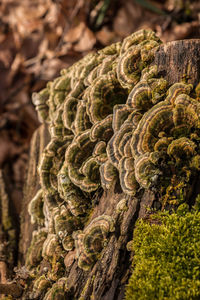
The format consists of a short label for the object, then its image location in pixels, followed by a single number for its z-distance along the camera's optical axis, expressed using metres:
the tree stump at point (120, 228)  0.84
